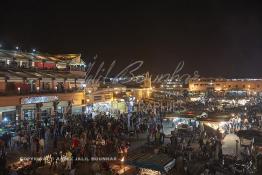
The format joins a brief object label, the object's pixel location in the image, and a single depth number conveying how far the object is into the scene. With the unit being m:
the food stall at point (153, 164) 15.38
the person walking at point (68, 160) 16.25
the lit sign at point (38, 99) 28.00
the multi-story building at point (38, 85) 27.30
